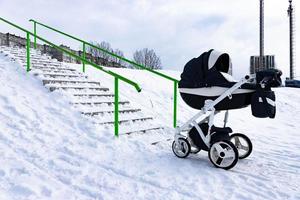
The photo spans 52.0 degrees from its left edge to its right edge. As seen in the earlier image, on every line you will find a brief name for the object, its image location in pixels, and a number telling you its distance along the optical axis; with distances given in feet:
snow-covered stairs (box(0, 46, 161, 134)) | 21.11
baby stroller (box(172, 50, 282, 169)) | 13.56
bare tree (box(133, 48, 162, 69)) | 161.99
